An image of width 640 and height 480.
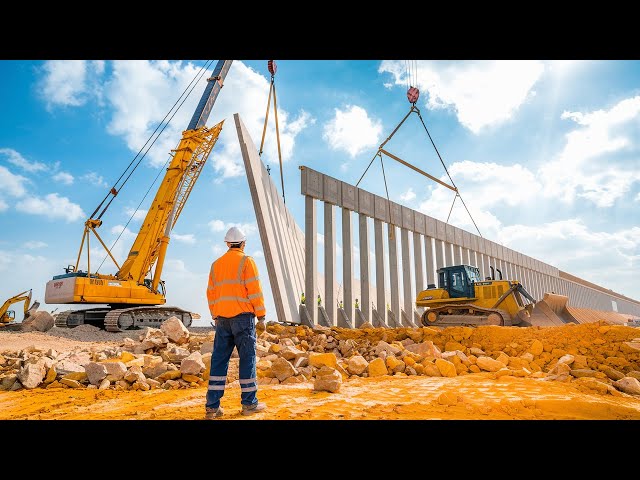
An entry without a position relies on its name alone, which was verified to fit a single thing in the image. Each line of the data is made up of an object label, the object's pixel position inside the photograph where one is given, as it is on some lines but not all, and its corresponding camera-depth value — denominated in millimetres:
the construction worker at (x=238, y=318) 4016
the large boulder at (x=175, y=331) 8300
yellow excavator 15641
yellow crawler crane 14258
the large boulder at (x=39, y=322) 14492
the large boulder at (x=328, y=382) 4855
